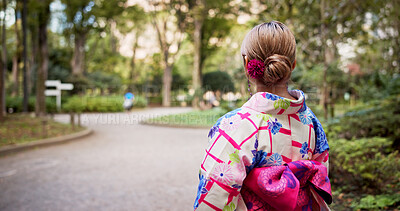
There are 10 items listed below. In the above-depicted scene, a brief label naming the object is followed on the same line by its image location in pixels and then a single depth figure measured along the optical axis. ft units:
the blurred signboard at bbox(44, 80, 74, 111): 75.25
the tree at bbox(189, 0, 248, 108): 86.76
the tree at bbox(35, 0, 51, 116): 52.35
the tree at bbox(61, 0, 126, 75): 73.31
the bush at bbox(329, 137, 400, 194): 13.41
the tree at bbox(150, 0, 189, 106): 100.37
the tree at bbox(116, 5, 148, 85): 106.43
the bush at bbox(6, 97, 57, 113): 76.59
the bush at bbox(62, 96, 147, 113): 79.41
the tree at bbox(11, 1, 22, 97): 91.74
